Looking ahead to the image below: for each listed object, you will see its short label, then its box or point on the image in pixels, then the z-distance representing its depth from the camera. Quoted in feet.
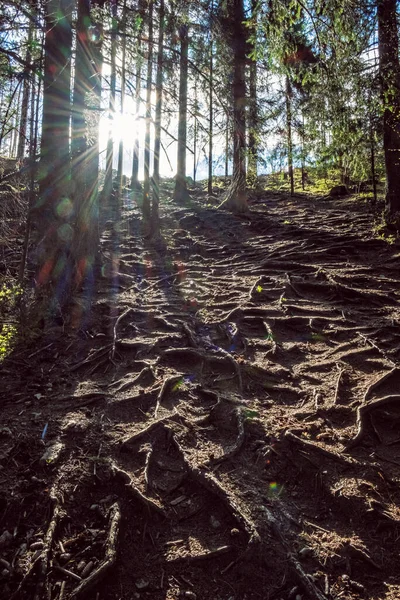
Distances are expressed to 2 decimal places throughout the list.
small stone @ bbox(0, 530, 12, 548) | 9.22
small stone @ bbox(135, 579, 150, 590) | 8.70
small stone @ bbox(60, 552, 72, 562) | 8.98
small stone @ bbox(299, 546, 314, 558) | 9.34
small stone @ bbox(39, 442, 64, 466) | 11.93
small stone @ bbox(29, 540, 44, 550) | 9.13
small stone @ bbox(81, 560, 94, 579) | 8.64
